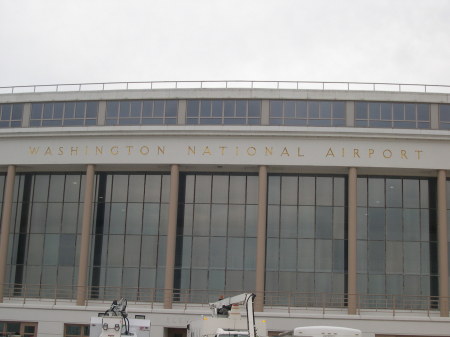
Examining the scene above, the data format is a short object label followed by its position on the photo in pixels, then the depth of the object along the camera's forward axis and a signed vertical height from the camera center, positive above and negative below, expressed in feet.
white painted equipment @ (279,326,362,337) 75.31 -3.51
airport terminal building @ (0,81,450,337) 131.95 +17.25
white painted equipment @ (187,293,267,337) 72.59 -3.06
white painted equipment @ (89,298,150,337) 86.12 -4.39
